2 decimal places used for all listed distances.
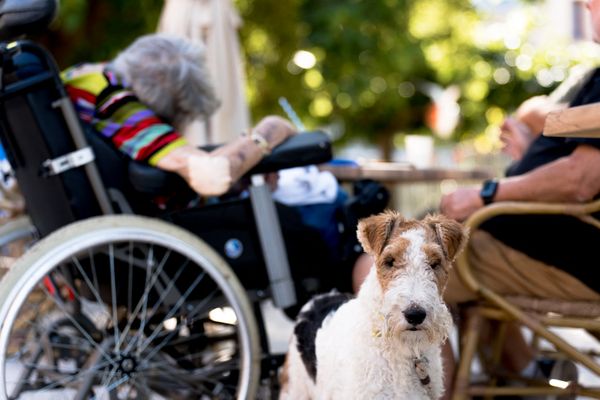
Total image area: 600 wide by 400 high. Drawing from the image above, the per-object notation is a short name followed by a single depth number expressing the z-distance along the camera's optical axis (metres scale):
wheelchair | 2.89
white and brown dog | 2.20
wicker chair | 2.92
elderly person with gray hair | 3.05
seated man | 2.95
